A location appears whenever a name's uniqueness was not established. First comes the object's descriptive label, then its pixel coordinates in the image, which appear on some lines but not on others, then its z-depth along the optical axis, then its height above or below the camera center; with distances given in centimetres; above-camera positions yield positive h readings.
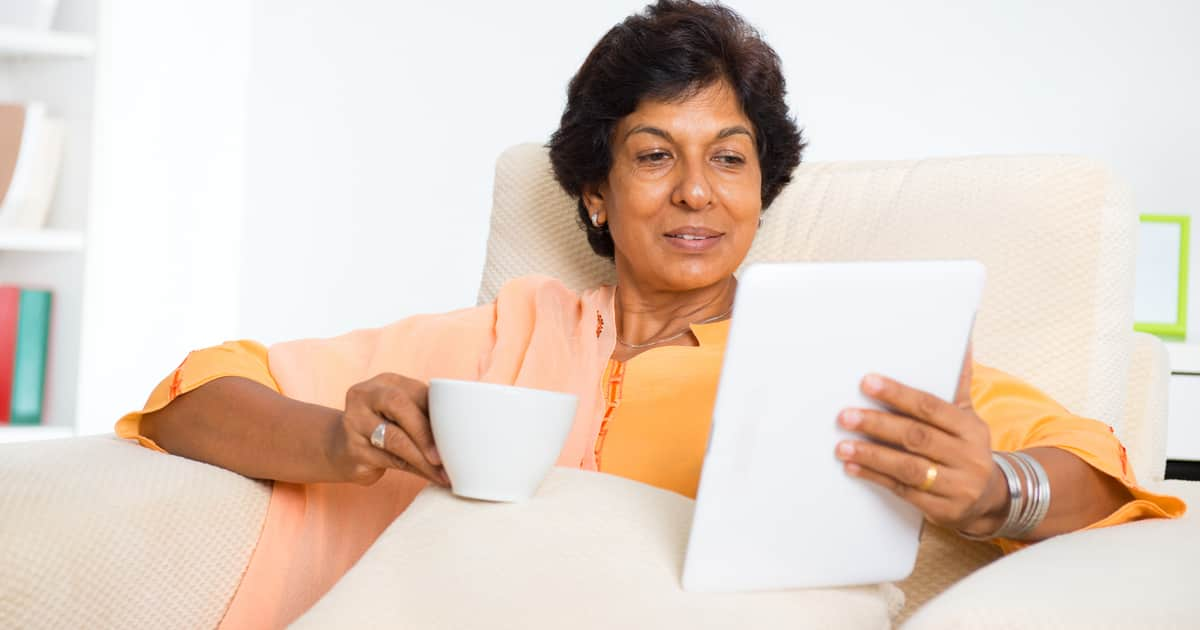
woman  104 -6
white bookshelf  268 +18
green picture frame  280 +11
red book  271 -13
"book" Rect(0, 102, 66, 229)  267 +27
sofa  85 -15
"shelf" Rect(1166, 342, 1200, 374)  250 -1
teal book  272 -14
